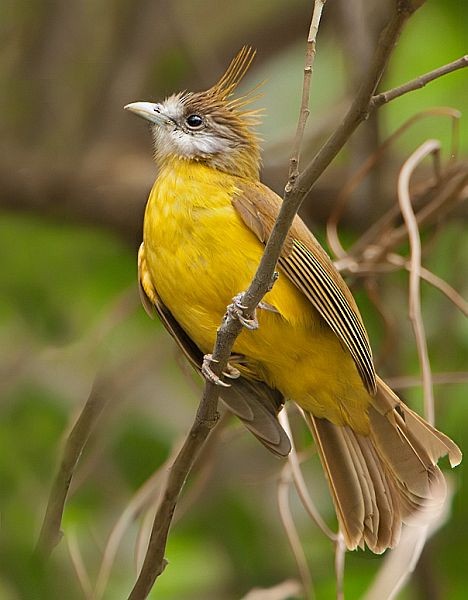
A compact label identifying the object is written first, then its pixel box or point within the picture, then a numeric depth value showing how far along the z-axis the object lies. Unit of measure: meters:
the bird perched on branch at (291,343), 5.89
